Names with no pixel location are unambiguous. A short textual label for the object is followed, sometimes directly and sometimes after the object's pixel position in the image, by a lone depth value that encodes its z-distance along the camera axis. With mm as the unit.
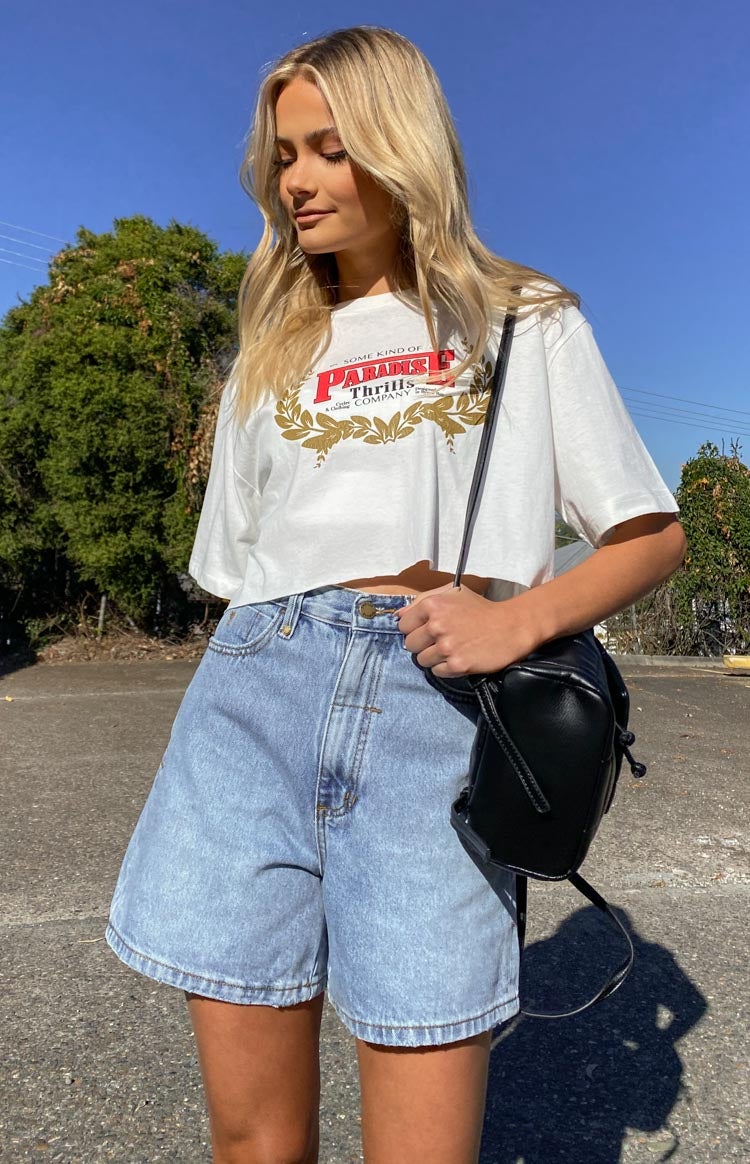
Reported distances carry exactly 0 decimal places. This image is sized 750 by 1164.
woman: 1239
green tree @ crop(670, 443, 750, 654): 9922
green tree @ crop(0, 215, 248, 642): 7863
